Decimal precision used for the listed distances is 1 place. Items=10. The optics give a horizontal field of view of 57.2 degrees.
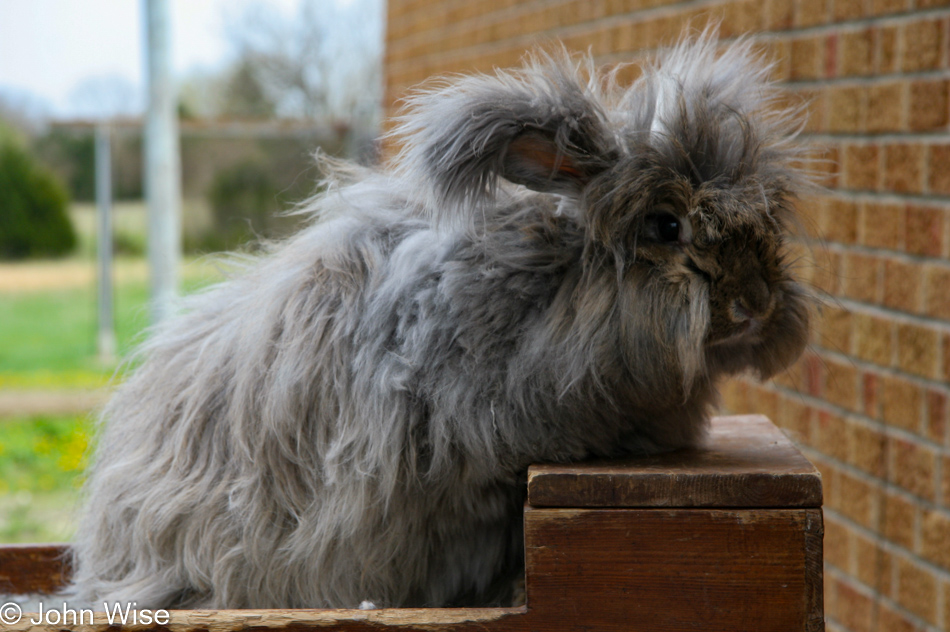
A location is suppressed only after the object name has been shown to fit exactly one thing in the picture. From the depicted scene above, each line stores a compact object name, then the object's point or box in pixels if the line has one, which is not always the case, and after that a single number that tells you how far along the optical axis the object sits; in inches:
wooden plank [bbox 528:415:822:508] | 58.8
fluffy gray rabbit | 61.2
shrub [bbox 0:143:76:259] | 380.2
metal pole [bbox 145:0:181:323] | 237.9
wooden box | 59.0
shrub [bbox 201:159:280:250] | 385.7
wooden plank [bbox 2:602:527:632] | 59.6
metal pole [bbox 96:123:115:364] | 309.9
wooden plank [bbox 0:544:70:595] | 85.4
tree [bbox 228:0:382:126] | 354.3
